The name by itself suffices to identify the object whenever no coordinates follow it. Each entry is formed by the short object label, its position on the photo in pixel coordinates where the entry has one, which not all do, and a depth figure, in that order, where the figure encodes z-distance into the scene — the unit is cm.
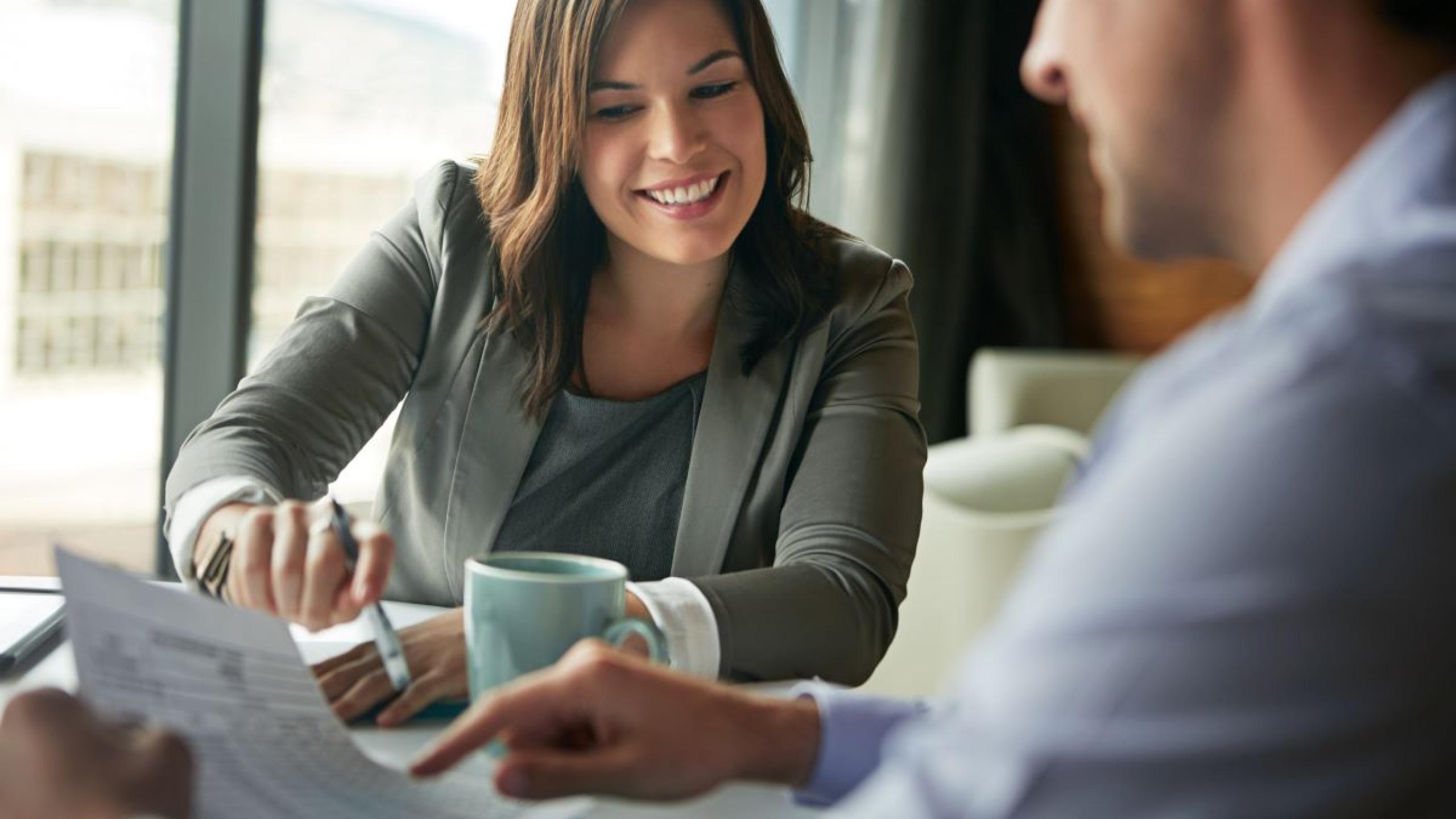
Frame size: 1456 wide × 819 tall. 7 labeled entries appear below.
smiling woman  140
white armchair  255
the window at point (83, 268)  245
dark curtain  418
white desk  80
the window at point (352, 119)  265
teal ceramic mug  81
